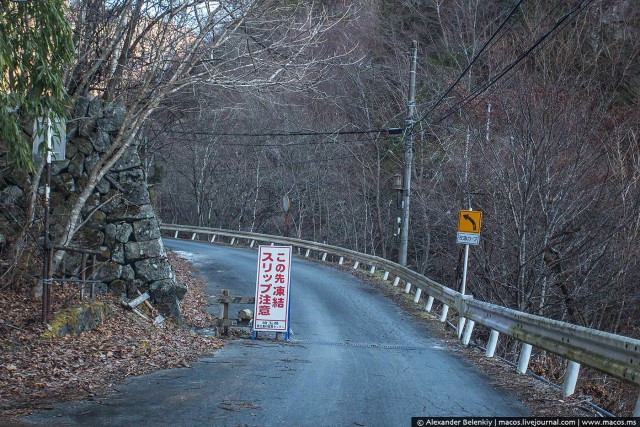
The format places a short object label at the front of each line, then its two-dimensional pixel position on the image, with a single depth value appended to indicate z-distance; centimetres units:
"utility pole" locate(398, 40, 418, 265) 2389
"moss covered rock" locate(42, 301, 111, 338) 1075
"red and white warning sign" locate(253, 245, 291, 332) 1435
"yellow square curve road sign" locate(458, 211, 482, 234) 1483
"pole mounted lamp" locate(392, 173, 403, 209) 2533
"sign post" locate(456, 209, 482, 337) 1478
